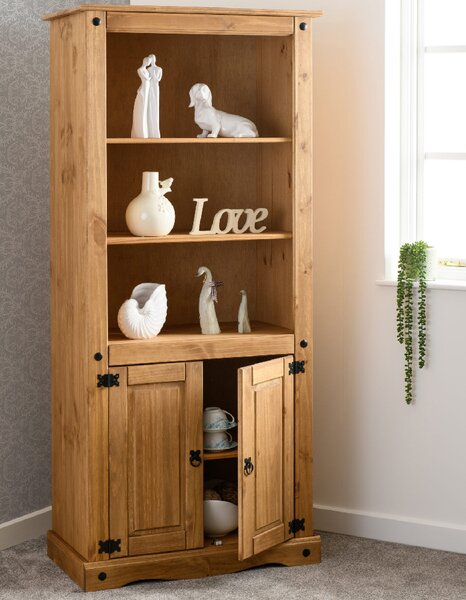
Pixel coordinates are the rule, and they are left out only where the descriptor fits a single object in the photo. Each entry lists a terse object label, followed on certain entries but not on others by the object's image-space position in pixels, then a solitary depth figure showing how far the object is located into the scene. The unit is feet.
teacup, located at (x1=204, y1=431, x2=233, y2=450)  10.42
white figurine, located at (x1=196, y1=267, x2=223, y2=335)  10.42
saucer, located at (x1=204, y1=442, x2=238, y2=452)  10.39
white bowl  10.36
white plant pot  10.92
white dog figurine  10.14
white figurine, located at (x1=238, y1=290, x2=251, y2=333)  10.52
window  11.02
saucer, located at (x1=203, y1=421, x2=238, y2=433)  10.39
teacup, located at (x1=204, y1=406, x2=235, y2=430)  10.41
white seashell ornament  9.89
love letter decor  10.26
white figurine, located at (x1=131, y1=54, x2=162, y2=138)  9.83
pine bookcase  9.65
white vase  9.86
